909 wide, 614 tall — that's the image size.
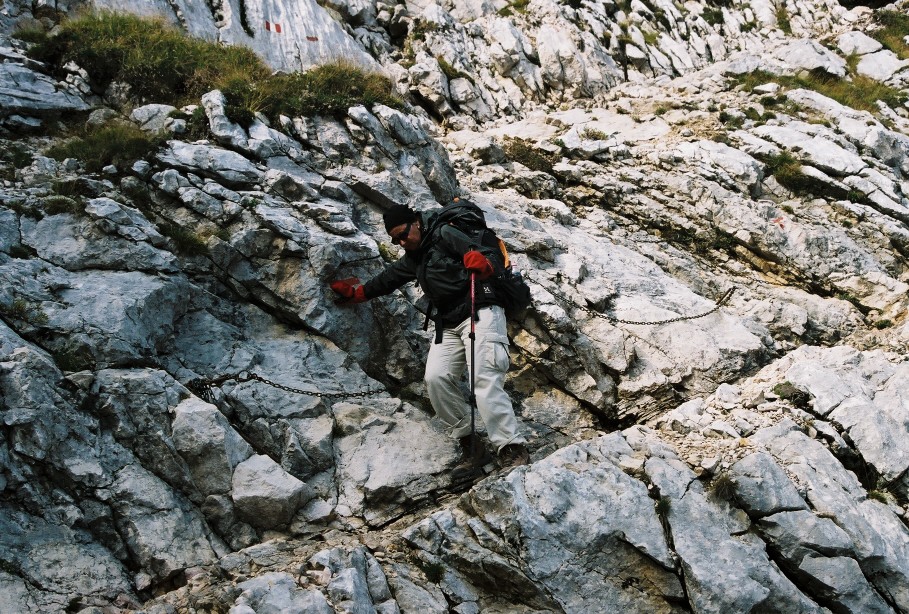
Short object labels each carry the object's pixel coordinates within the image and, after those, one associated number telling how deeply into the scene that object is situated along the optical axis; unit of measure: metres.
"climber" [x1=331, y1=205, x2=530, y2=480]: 7.22
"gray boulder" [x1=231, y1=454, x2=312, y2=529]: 6.26
